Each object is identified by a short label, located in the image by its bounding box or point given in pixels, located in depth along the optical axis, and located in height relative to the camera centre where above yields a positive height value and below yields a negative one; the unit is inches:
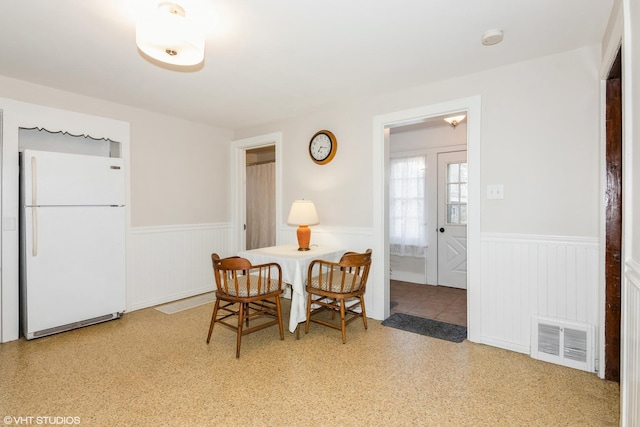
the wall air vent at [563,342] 92.6 -38.3
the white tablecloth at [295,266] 115.7 -19.7
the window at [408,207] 199.3 +2.2
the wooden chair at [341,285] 113.4 -26.6
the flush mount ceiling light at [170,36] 67.6 +36.5
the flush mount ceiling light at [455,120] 152.4 +42.3
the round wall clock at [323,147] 146.9 +28.9
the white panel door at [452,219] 190.1 -5.0
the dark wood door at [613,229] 85.7 -4.9
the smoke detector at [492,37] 85.9 +45.8
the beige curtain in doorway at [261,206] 227.1 +3.3
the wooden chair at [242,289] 105.4 -26.1
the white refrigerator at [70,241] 115.6 -11.4
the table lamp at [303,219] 137.0 -3.5
